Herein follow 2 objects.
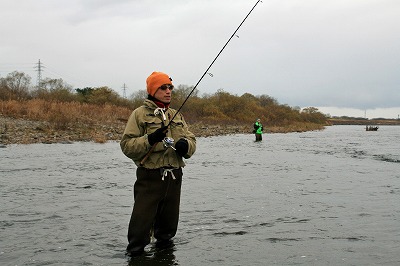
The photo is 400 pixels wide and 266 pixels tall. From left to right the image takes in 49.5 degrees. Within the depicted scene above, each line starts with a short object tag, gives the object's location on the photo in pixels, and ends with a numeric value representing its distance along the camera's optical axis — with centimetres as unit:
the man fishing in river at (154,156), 473
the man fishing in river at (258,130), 3436
